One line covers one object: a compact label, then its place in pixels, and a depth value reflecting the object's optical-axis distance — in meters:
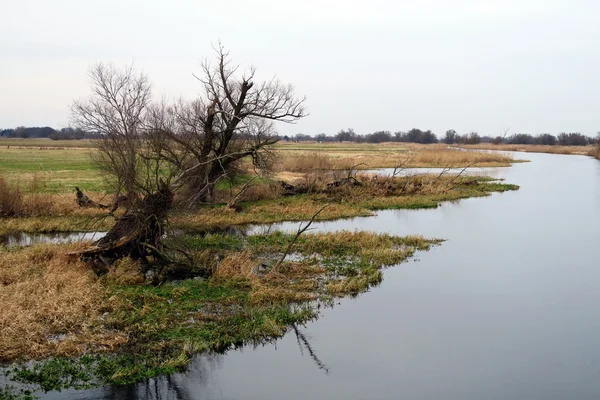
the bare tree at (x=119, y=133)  16.88
